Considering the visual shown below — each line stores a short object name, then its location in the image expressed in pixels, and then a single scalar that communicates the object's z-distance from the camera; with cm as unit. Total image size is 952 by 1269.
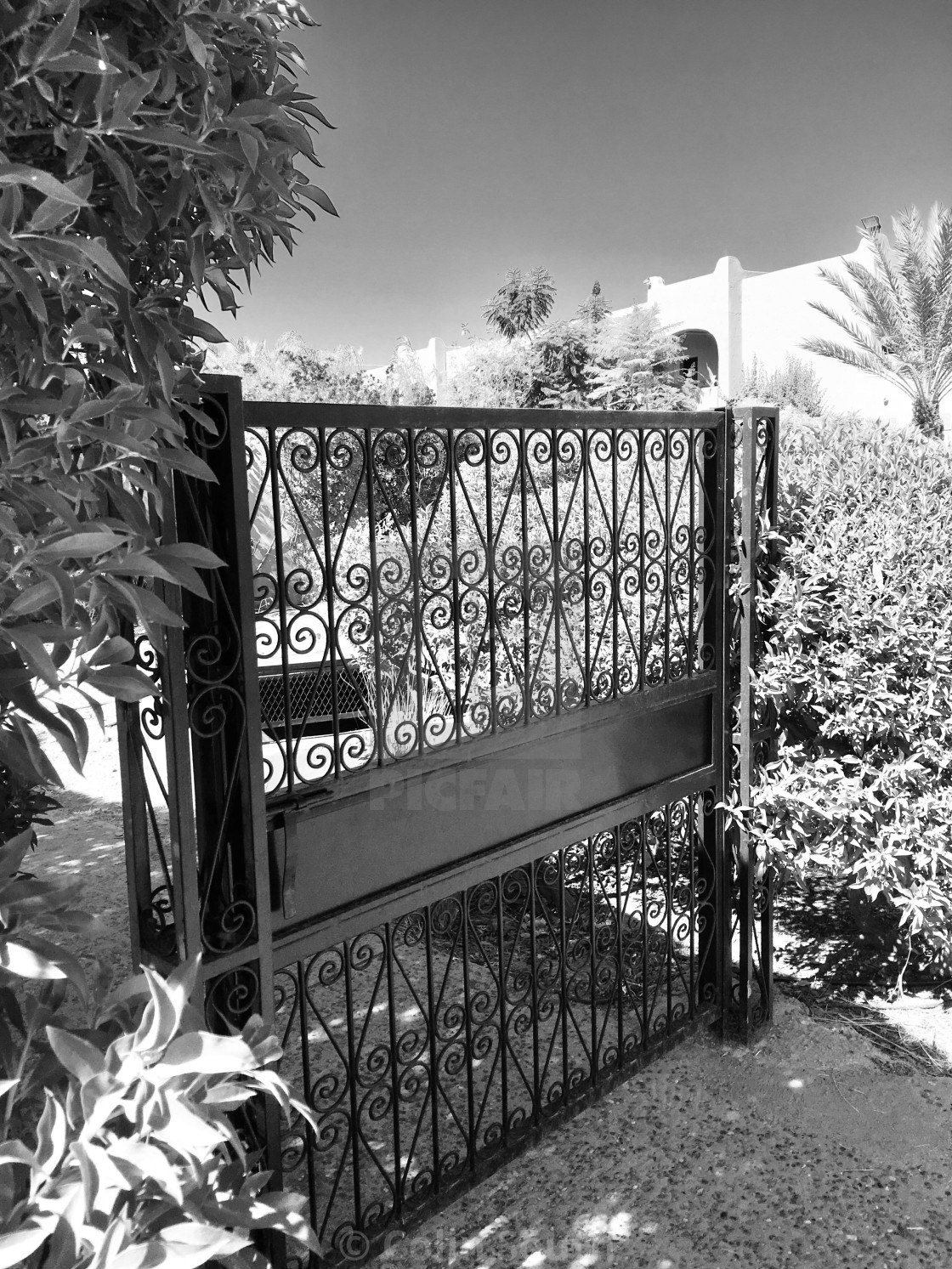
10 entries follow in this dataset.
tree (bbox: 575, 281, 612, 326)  2664
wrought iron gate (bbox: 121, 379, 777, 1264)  204
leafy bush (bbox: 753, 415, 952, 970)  340
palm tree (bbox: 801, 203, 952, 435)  1478
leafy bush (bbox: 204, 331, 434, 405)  2742
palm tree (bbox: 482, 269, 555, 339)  3206
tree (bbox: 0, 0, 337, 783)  94
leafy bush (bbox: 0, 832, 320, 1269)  88
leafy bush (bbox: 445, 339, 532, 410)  2608
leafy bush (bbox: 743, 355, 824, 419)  2327
